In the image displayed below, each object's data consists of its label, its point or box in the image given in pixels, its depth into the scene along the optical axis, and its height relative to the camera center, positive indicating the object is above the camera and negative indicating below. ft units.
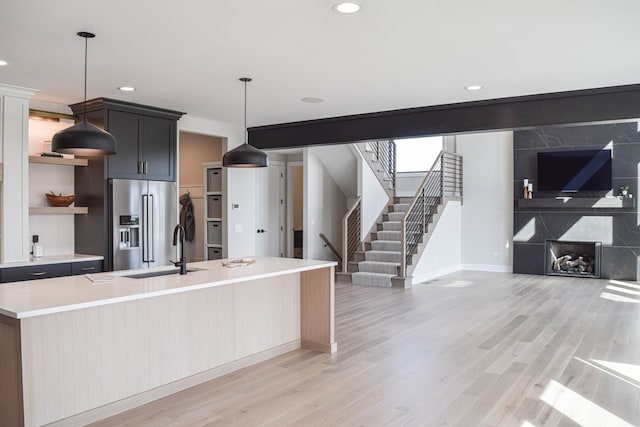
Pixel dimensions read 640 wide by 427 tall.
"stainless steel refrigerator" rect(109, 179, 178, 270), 19.45 -0.33
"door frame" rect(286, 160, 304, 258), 35.47 +0.11
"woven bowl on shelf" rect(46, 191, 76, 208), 19.35 +0.54
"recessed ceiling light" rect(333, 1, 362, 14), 10.42 +4.33
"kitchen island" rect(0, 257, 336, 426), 9.78 -2.94
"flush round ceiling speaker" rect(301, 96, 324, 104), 19.21 +4.38
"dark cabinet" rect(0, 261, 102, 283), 16.83 -2.01
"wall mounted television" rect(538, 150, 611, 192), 31.53 +2.62
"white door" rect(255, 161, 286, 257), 33.45 +0.18
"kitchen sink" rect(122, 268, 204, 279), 13.65 -1.69
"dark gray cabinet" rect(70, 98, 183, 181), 19.43 +3.18
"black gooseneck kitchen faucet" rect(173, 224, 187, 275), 13.71 -1.28
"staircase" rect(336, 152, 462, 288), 29.32 -1.41
